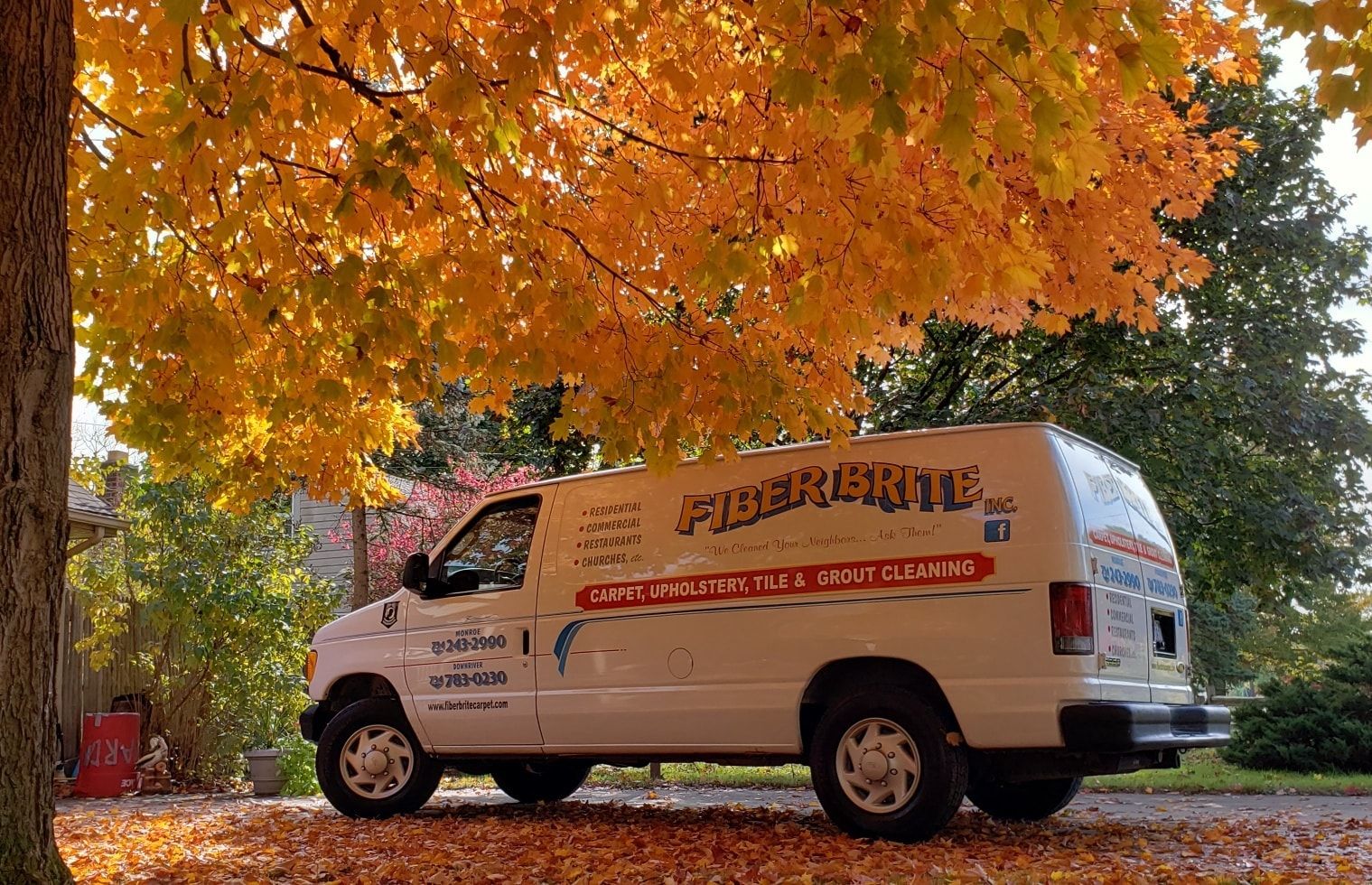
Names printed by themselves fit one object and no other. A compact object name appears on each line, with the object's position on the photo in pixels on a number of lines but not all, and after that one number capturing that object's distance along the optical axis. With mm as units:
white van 6293
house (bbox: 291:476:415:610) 21797
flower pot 11380
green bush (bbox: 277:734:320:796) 11492
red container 11312
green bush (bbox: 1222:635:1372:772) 11375
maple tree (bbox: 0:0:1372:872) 4047
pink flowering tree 18953
